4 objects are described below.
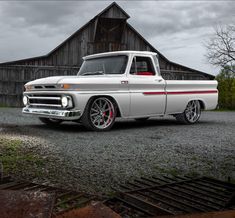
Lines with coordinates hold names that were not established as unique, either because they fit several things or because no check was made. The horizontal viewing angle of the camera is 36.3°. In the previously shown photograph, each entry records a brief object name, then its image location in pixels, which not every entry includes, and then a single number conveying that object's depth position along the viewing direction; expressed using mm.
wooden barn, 19938
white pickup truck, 7324
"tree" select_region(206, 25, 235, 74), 30734
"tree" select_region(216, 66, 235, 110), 23672
